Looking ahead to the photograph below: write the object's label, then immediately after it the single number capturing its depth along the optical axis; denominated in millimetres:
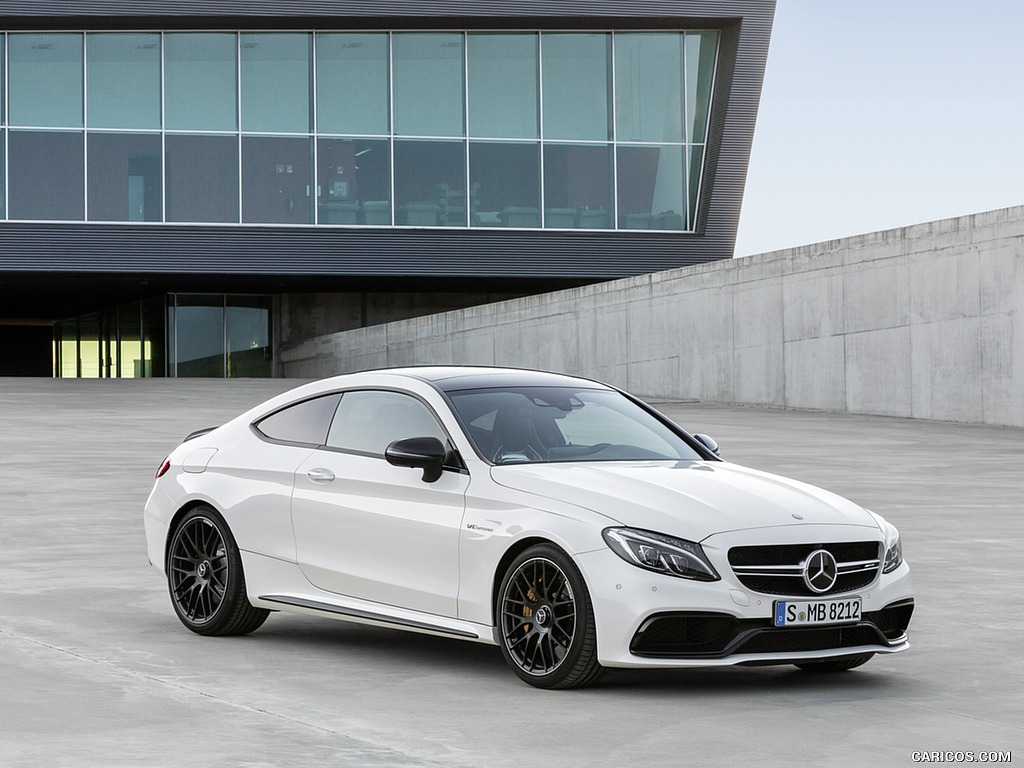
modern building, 39469
